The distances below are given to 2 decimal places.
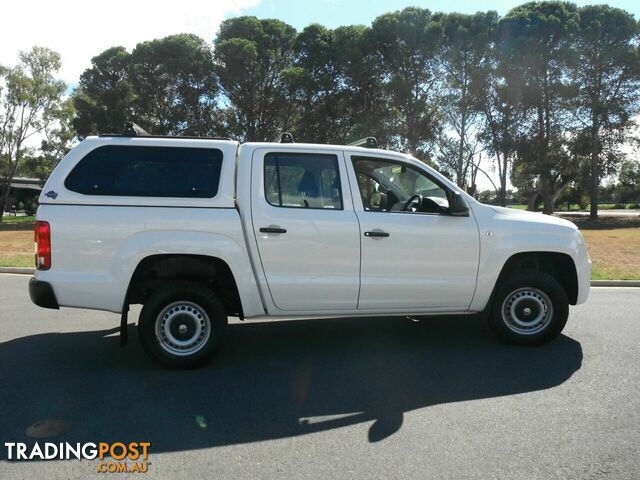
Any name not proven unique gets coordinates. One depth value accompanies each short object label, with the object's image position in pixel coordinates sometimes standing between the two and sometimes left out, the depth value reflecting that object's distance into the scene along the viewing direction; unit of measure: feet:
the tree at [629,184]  119.40
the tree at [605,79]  106.52
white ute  13.92
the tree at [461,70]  102.78
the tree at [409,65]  101.19
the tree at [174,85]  104.73
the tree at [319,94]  104.94
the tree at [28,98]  116.16
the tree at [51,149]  126.62
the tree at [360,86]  101.86
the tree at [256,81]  103.45
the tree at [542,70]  102.68
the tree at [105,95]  113.09
